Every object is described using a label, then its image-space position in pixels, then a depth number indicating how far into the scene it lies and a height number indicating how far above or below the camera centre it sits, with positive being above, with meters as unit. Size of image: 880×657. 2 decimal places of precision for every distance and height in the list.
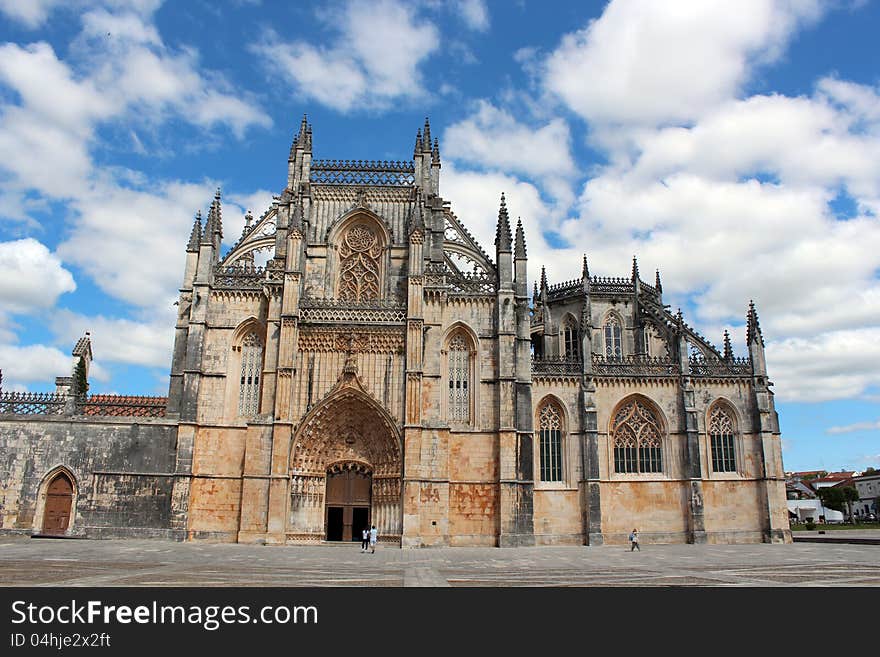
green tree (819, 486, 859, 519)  78.75 -0.59
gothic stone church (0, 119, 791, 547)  30.88 +3.53
